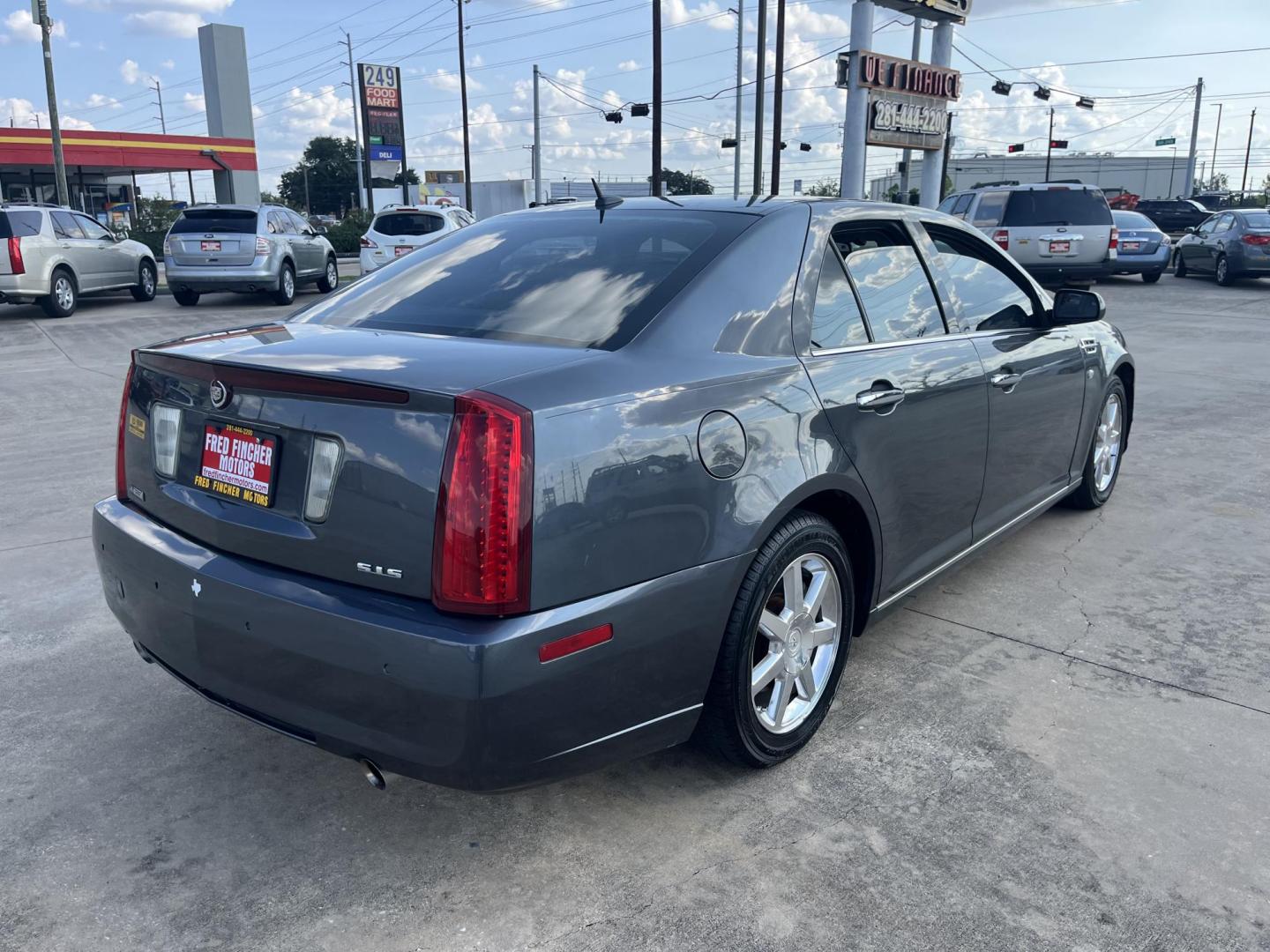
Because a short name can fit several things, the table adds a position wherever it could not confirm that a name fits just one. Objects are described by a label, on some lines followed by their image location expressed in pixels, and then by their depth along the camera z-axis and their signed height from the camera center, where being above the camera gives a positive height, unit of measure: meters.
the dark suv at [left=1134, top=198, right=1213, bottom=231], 40.62 -0.22
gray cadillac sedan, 2.21 -0.66
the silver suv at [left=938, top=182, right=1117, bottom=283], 16.95 -0.31
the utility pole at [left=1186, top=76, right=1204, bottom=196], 58.56 +3.50
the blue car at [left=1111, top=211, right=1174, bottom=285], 20.11 -0.74
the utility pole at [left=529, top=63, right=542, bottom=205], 48.79 +2.32
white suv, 18.06 -0.30
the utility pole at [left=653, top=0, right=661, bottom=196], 30.03 +3.70
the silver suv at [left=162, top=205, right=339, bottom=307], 16.03 -0.60
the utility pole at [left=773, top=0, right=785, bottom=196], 31.61 +4.01
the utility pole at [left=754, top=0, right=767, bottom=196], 32.62 +3.99
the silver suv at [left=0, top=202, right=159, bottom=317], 14.70 -0.69
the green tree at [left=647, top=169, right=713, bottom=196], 66.40 +2.02
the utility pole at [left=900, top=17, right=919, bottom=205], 34.24 +5.48
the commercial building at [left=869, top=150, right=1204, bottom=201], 96.75 +3.58
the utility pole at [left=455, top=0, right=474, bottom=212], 40.50 +2.68
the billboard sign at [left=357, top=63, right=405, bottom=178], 57.44 +5.50
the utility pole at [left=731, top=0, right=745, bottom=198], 41.69 +7.62
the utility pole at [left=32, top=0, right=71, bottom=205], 23.89 +2.78
